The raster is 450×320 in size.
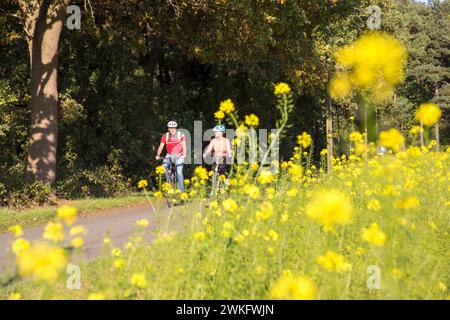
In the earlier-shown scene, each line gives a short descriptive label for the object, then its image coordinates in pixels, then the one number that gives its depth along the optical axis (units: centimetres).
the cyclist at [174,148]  2639
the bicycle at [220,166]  2452
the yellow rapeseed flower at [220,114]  1240
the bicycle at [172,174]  2642
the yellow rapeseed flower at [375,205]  1267
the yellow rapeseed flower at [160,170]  1678
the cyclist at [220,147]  2437
